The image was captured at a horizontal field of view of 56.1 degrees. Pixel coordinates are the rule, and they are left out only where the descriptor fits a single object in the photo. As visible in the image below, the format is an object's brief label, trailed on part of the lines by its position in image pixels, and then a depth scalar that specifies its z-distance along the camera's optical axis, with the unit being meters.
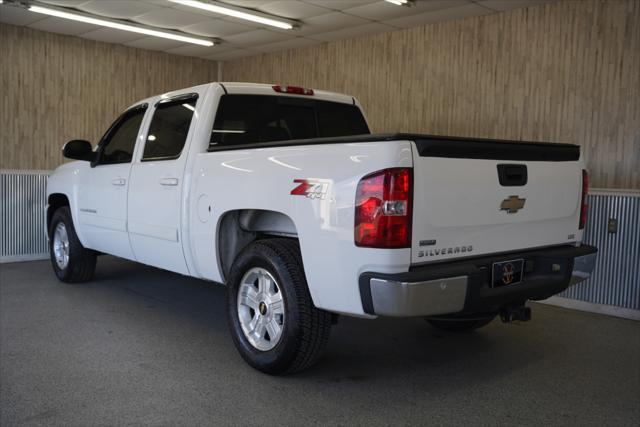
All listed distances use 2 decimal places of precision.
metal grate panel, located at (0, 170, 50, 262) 7.91
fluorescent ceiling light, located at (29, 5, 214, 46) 7.32
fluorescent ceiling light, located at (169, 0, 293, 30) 6.86
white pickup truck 2.79
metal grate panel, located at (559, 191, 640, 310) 5.43
